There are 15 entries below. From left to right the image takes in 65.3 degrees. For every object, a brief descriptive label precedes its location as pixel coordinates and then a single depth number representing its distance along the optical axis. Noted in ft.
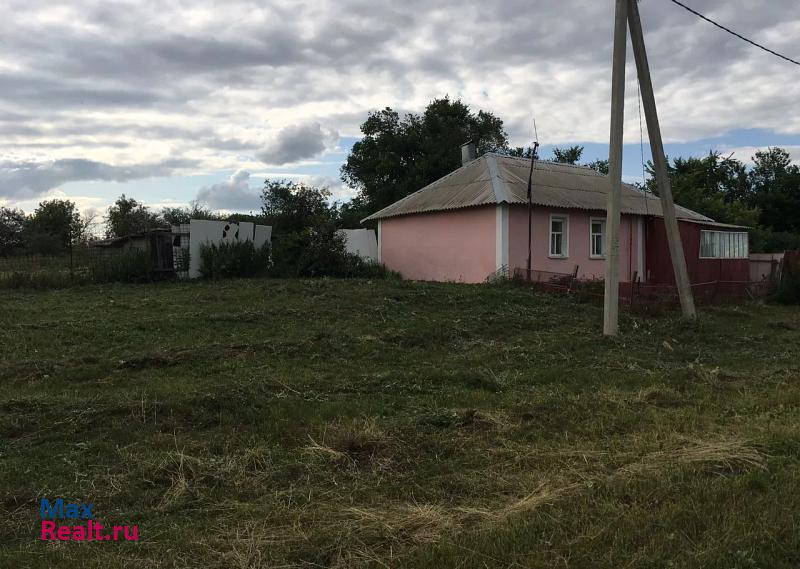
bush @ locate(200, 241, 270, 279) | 53.47
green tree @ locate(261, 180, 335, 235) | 71.82
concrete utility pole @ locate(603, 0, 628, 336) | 34.60
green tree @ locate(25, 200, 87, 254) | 147.13
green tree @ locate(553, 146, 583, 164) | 151.23
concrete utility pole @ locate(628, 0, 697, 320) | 35.68
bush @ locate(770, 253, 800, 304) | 57.29
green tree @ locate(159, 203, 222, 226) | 87.51
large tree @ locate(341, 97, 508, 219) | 123.34
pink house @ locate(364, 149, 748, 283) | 62.95
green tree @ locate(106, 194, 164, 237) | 129.61
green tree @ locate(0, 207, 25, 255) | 100.21
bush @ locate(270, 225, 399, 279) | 57.88
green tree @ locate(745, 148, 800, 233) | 150.20
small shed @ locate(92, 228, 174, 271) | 52.85
